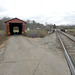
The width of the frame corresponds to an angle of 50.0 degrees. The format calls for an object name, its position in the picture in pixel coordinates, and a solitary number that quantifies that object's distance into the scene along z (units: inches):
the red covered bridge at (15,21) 675.9
